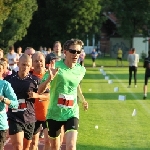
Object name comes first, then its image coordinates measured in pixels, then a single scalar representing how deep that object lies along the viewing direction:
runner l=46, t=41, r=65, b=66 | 12.65
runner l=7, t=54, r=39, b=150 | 9.39
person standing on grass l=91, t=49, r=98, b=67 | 56.47
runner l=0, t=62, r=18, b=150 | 8.38
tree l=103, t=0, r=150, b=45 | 69.81
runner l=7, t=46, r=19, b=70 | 21.95
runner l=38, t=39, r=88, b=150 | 9.02
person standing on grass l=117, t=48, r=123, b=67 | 58.21
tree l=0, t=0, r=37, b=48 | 50.34
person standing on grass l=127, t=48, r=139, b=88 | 30.08
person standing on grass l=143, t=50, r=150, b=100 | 23.22
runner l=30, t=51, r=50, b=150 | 10.24
